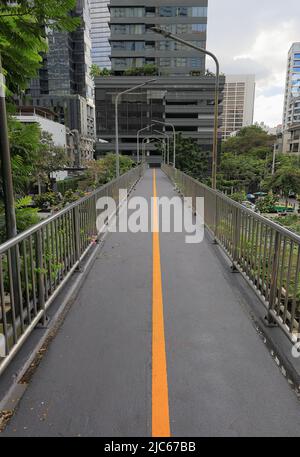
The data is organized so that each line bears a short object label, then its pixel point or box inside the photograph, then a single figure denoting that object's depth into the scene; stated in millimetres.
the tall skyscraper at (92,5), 198625
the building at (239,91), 198250
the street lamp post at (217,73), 9602
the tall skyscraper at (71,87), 111188
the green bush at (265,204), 31453
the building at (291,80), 152975
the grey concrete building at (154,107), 79562
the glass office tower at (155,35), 81000
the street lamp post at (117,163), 15523
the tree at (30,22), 3006
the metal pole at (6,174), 3157
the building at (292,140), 89125
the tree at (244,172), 73562
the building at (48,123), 52844
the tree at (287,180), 44094
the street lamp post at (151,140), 70719
